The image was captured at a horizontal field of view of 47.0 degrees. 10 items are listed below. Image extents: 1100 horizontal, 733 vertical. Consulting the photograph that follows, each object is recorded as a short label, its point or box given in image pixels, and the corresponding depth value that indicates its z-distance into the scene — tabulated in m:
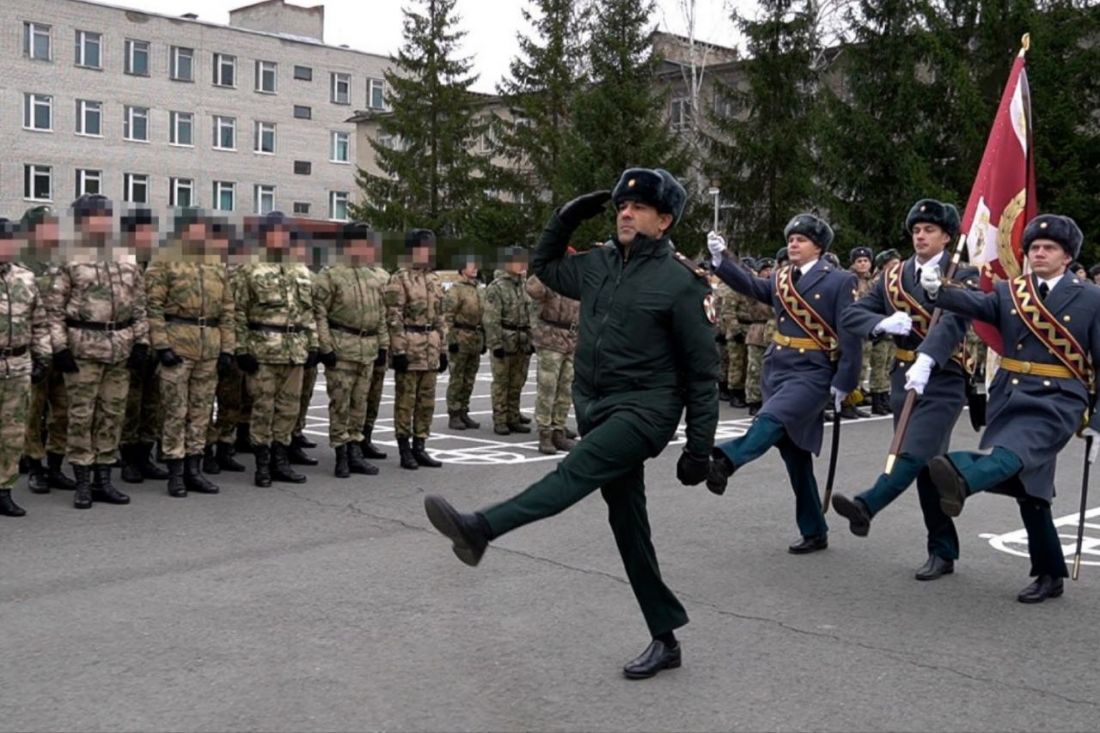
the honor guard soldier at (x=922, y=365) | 7.09
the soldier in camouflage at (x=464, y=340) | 14.22
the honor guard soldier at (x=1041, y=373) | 6.66
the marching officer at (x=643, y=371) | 5.23
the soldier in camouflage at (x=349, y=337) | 10.59
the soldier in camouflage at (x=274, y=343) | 10.14
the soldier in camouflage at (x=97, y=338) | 8.99
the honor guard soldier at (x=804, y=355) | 7.78
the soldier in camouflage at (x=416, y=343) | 11.23
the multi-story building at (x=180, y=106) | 53.47
